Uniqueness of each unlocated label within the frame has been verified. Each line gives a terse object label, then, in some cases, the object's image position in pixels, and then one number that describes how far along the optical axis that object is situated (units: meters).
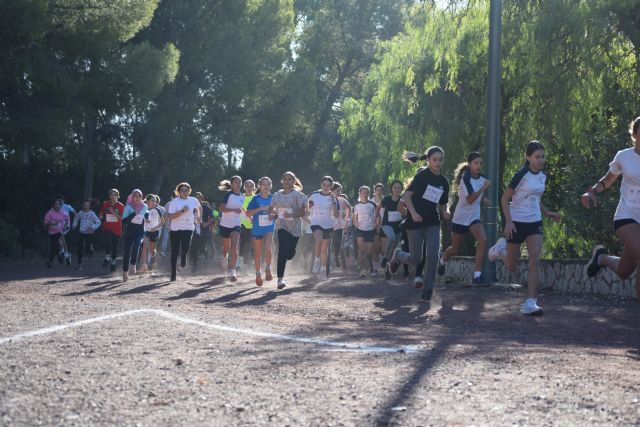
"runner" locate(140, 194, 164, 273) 20.02
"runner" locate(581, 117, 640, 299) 8.73
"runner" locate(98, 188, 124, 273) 20.88
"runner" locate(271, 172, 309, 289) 15.27
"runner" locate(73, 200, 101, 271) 23.59
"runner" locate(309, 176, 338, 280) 18.38
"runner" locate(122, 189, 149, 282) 18.17
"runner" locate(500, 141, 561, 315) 10.78
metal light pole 15.34
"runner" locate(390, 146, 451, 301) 12.14
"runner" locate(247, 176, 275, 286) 16.17
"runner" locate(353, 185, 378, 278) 19.47
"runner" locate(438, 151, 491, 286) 13.94
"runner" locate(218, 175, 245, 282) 18.88
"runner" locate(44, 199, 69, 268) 23.83
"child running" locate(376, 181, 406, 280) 18.88
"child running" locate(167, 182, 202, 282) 17.44
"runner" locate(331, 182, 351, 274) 20.00
